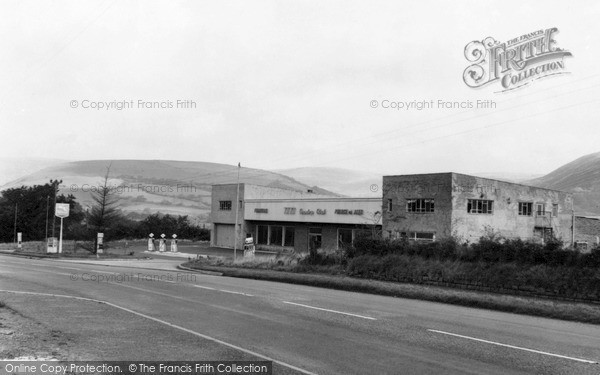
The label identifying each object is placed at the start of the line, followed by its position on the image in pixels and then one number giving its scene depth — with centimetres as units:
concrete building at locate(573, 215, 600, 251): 5209
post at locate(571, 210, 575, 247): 5049
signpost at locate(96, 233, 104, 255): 4588
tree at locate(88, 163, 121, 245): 4928
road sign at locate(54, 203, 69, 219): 4627
